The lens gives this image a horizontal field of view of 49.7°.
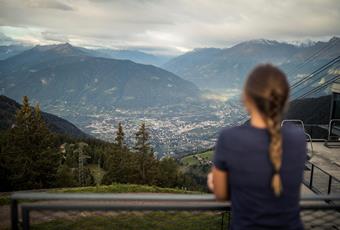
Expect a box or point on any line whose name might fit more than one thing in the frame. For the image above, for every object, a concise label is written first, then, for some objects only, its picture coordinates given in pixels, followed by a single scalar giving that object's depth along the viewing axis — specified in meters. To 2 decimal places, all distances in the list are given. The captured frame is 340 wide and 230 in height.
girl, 2.60
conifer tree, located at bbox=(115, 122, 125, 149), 56.87
